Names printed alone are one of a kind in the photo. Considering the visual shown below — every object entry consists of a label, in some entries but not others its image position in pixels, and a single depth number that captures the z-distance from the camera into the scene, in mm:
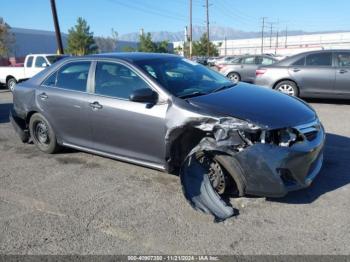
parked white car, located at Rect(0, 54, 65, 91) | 16828
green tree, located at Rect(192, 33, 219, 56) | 74000
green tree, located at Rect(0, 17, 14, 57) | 58997
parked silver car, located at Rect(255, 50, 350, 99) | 10070
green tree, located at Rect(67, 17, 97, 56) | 58062
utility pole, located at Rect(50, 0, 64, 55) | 24547
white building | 94688
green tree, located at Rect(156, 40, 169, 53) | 69288
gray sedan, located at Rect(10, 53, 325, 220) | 3959
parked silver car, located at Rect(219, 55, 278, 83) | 16438
